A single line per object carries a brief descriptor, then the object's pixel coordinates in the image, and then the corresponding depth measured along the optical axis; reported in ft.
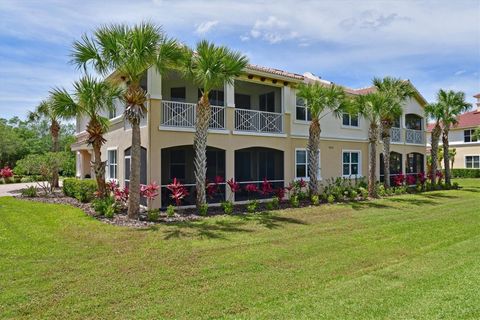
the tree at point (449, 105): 84.07
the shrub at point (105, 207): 42.76
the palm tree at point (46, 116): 87.35
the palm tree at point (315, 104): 57.52
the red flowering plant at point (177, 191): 46.22
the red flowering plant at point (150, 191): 44.14
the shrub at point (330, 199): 58.59
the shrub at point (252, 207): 48.55
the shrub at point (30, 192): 67.56
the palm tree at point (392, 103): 69.82
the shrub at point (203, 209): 45.55
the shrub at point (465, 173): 130.72
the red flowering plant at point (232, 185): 52.43
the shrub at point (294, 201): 54.27
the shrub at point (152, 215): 41.19
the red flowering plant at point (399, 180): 78.34
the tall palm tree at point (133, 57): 39.09
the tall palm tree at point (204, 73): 44.52
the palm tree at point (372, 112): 66.08
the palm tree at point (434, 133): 85.71
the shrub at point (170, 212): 43.65
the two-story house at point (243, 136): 49.62
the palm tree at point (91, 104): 47.22
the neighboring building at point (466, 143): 136.87
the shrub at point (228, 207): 47.29
